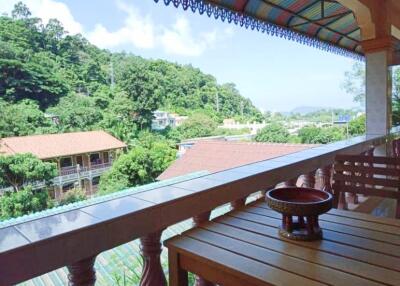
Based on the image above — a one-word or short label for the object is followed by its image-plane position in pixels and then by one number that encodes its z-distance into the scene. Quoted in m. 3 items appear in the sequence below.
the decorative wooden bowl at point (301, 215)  0.84
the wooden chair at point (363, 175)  1.32
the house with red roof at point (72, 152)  14.34
